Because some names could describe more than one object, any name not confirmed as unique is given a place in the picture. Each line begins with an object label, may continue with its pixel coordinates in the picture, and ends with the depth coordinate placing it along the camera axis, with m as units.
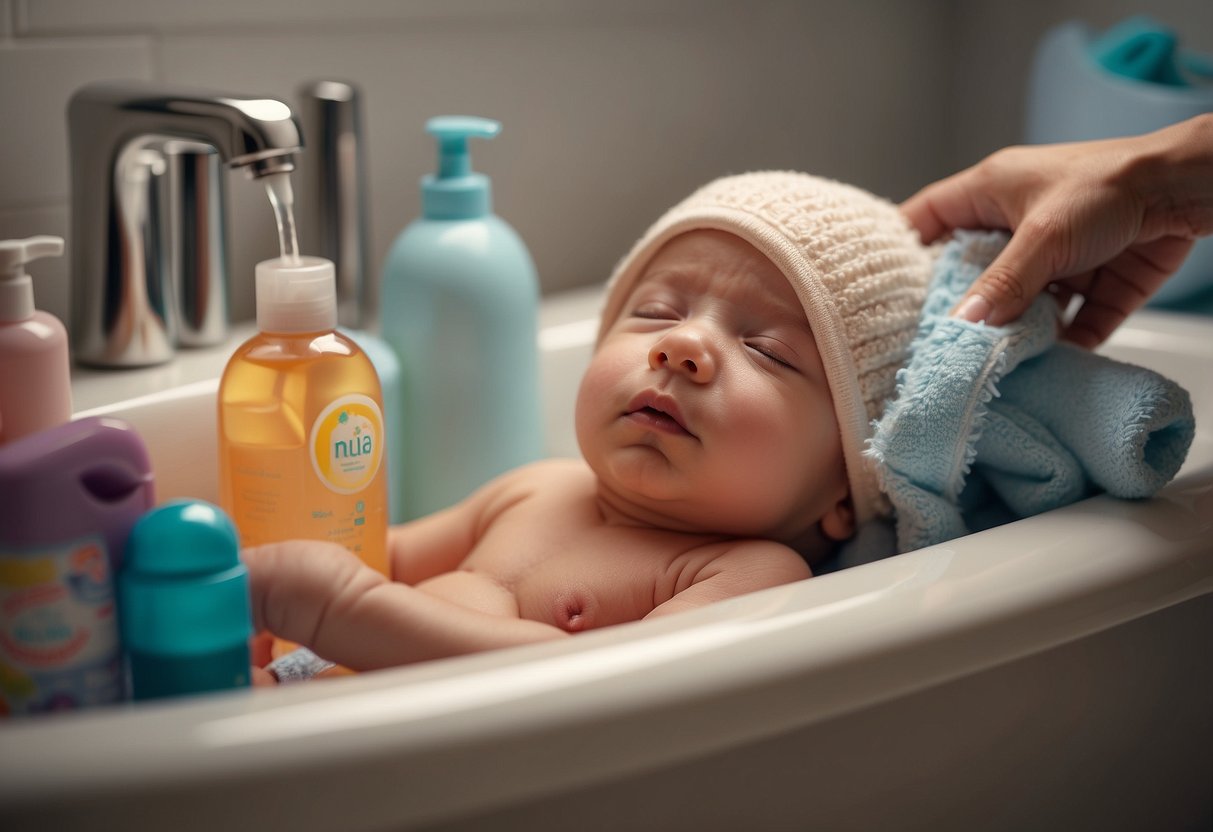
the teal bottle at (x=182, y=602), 0.65
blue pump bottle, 1.24
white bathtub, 0.53
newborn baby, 0.95
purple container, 0.63
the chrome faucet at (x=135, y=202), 0.95
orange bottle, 0.92
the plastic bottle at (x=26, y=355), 0.77
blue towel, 0.93
